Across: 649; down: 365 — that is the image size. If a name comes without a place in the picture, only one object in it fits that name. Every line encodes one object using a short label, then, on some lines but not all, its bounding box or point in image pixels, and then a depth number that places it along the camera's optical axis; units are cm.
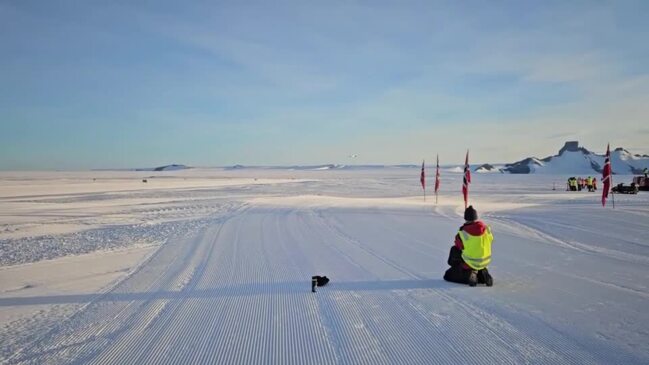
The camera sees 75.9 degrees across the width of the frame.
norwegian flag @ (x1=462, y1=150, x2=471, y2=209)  1414
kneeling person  599
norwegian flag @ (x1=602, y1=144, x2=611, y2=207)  1595
